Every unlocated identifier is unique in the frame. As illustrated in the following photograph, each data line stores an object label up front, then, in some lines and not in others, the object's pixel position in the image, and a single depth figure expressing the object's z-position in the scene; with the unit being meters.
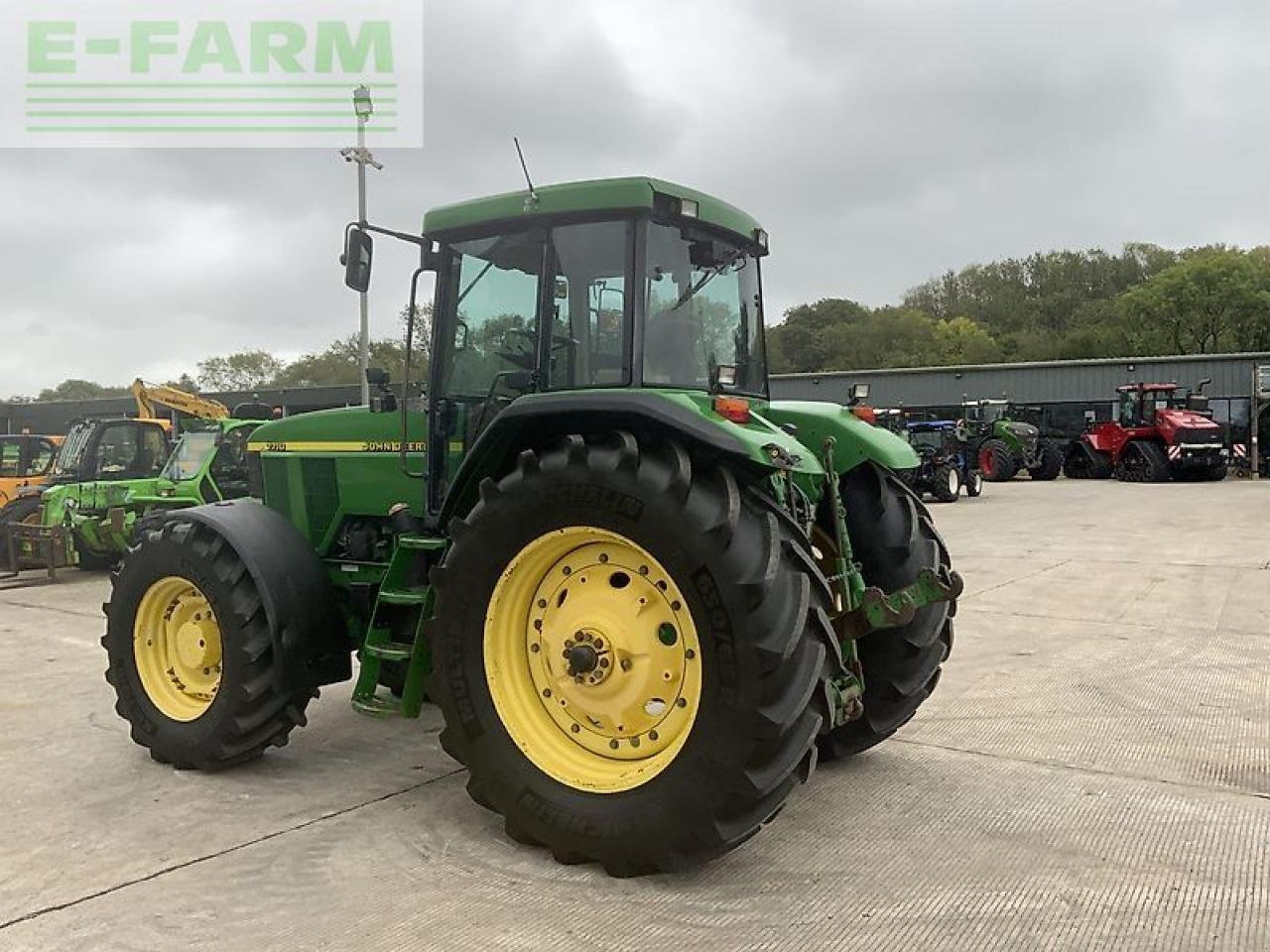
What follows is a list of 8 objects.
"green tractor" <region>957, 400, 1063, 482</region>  27.89
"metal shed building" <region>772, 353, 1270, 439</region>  33.28
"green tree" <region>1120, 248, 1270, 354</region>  50.84
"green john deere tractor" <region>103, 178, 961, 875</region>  3.25
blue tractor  21.69
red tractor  26.56
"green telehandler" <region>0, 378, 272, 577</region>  11.67
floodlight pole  9.77
